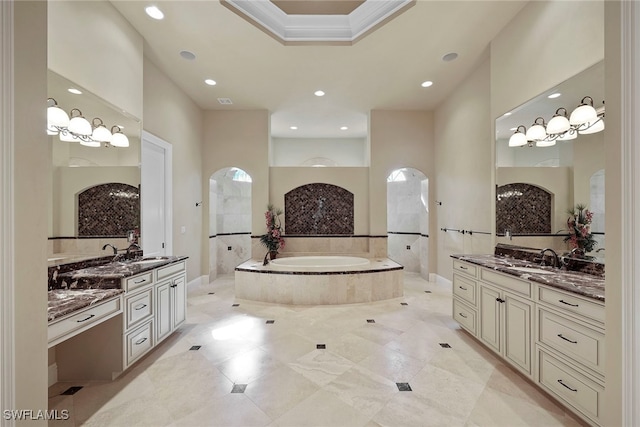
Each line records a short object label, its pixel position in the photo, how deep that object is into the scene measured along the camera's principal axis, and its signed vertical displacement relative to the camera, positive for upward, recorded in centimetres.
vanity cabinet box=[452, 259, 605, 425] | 161 -89
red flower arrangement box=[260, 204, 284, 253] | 520 -33
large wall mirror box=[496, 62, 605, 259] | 210 +38
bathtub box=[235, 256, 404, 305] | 404 -107
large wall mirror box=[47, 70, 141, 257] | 220 +32
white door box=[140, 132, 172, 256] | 353 +27
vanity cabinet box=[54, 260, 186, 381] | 216 -105
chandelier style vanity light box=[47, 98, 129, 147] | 216 +79
